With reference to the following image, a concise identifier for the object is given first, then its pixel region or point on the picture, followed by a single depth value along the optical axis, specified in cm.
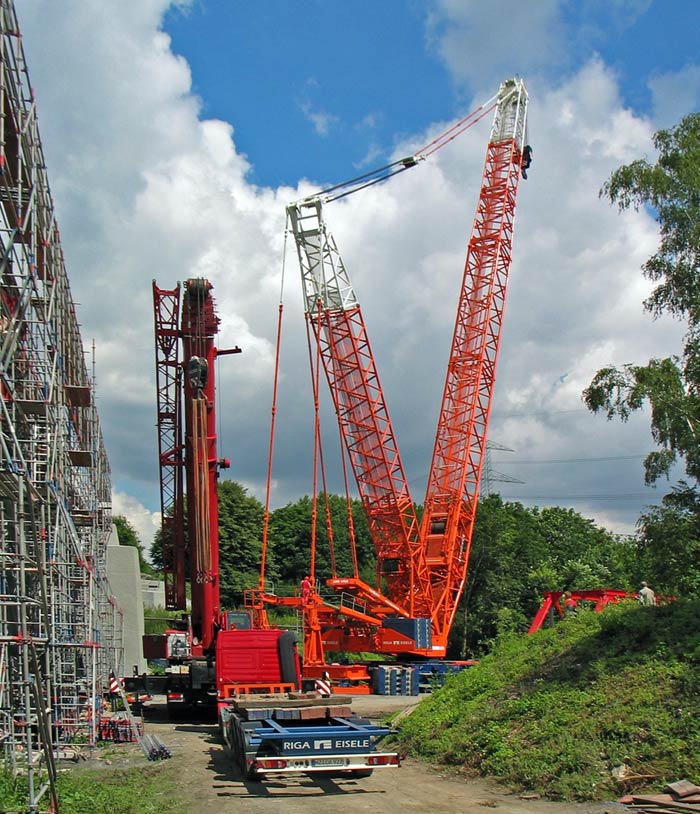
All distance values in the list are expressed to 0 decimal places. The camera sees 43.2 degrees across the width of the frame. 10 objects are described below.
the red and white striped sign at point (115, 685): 2234
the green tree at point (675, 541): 2089
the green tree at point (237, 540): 7281
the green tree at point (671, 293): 2011
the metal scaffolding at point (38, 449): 1203
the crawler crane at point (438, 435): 3822
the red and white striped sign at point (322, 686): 1907
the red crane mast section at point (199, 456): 2491
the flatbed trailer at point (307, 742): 1205
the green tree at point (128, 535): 9331
